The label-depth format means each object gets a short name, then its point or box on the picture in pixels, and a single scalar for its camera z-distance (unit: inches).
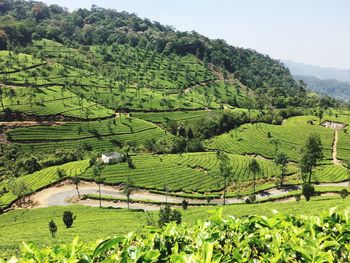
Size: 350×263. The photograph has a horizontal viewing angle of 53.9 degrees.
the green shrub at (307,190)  2075.7
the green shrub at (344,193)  1981.2
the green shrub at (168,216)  1425.9
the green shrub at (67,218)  1766.4
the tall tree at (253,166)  2655.0
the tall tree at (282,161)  2829.7
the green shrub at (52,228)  1425.8
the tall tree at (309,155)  2655.0
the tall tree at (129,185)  2499.9
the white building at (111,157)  3097.9
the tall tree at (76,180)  2507.4
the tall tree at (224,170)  2570.4
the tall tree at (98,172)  2555.4
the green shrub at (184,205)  2195.4
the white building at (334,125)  4623.5
